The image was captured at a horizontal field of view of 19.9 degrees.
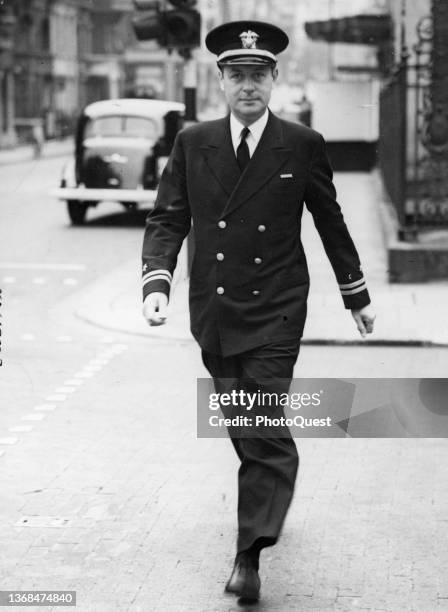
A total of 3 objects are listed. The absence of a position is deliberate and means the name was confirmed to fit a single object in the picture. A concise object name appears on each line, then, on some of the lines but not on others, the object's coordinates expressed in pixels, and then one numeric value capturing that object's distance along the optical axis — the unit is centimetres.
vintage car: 1964
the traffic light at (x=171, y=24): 1158
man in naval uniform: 459
